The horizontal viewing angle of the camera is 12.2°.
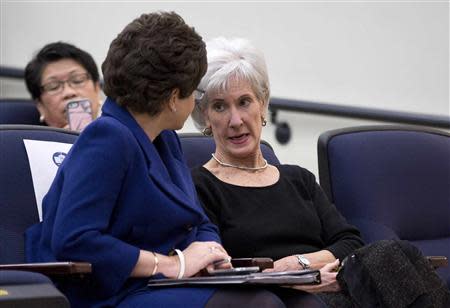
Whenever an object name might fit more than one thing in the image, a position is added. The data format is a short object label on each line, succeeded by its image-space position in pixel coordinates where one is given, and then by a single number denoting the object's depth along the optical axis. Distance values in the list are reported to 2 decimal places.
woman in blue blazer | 4.59
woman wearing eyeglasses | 7.77
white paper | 5.25
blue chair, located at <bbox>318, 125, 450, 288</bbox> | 6.48
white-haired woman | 5.62
